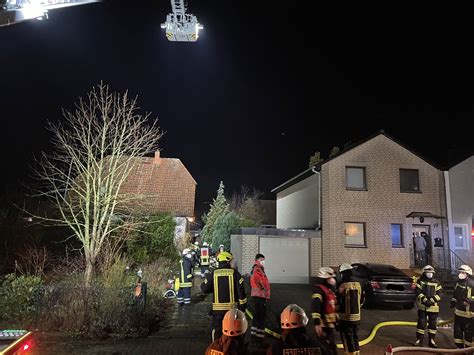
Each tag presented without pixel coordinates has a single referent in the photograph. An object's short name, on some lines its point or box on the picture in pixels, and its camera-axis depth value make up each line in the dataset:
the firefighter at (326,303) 5.57
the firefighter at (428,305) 7.51
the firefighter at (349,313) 5.88
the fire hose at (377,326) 7.46
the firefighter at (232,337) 2.82
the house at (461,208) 17.36
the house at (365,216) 16.61
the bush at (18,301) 7.68
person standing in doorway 16.97
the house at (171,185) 24.44
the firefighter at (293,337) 2.91
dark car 11.03
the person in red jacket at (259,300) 7.09
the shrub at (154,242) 15.38
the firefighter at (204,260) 15.22
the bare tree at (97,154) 10.59
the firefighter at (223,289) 6.13
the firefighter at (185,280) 10.25
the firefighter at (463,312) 7.06
